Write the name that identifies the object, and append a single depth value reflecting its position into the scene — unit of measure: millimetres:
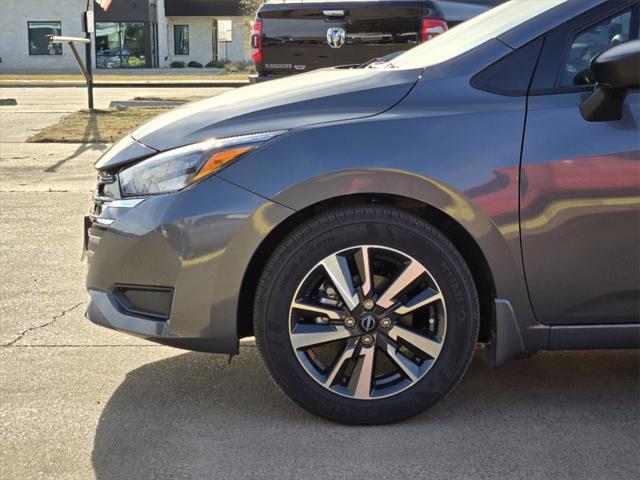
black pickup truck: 8352
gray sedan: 3178
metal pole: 15338
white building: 43938
